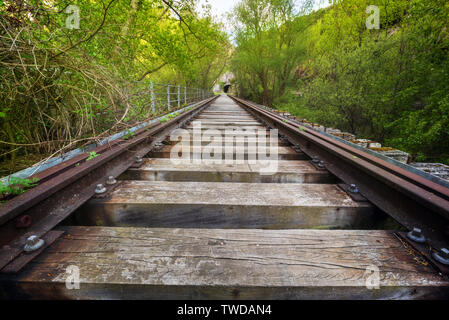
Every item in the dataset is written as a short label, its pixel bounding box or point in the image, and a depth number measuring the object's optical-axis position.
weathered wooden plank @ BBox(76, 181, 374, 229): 1.25
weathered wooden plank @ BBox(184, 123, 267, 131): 4.02
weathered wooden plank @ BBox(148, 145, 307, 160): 2.35
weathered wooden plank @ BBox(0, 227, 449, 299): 0.74
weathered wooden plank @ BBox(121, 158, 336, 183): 1.79
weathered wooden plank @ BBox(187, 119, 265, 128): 4.52
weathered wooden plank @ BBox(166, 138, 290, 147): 2.85
